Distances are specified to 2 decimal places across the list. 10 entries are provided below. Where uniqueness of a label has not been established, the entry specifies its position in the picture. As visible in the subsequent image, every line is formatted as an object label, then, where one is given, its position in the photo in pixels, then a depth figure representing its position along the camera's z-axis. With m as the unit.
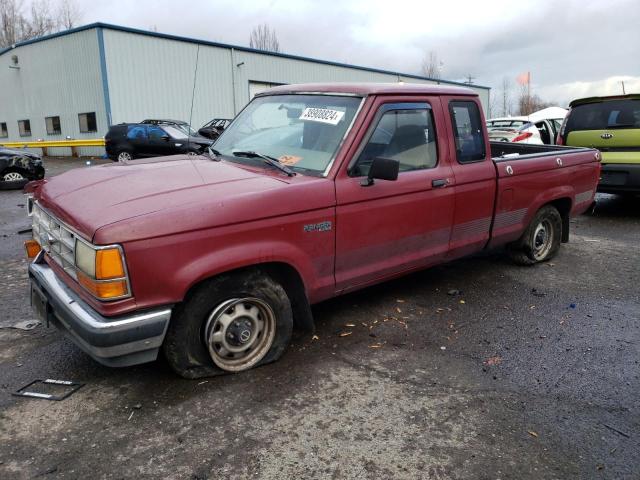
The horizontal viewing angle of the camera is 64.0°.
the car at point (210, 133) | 5.65
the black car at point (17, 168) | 11.95
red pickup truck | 2.79
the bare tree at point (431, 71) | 60.88
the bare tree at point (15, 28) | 46.12
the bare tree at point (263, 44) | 49.43
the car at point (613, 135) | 7.76
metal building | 22.08
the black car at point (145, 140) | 16.42
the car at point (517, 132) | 12.07
